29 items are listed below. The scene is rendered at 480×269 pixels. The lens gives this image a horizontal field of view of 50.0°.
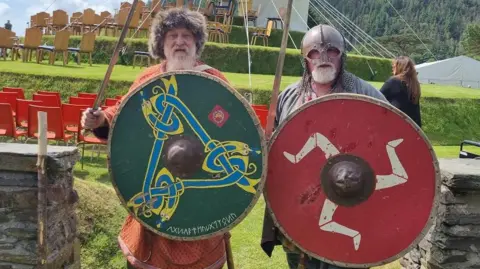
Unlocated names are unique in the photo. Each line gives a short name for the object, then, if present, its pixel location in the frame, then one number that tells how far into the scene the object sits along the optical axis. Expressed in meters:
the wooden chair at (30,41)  15.46
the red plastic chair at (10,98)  7.46
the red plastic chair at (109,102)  7.23
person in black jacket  4.49
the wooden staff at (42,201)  2.51
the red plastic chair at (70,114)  7.01
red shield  2.28
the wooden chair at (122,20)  16.59
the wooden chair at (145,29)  17.56
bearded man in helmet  2.50
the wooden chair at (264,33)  18.75
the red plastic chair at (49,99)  7.62
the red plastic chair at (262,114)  7.14
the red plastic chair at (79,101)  7.82
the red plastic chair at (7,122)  6.45
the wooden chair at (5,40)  15.81
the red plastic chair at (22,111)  7.07
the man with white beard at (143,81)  2.54
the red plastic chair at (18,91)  8.65
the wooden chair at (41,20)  19.88
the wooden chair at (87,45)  15.35
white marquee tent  37.62
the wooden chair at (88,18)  18.69
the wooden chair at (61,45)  14.99
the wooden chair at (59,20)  18.97
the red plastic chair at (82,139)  6.78
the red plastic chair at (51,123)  6.36
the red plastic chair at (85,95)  8.72
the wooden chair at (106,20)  18.50
